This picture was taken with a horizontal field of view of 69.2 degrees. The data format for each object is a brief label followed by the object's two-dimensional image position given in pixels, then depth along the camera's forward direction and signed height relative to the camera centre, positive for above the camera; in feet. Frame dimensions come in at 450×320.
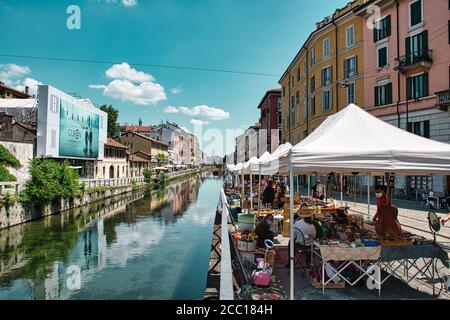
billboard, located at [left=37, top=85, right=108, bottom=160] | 109.81 +16.61
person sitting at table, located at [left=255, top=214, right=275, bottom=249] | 23.89 -4.68
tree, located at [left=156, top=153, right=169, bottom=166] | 280.10 +9.60
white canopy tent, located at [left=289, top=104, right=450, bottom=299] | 17.71 +0.84
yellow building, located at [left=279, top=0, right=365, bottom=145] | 105.01 +36.91
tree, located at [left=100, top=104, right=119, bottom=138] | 261.56 +41.71
